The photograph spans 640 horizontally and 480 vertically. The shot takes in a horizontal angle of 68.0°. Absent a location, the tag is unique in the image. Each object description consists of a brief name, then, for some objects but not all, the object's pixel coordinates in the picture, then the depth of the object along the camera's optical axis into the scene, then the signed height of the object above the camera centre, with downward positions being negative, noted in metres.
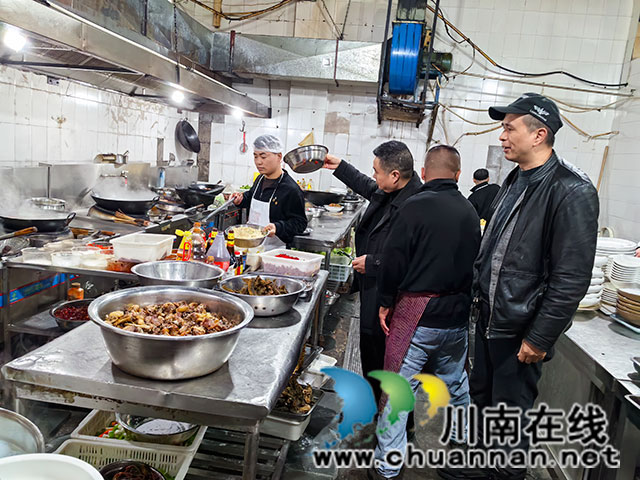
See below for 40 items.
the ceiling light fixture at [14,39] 2.32 +0.46
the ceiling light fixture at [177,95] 4.23 +0.47
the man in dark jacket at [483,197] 5.80 -0.29
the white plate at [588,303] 2.72 -0.68
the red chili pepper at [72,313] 2.81 -1.05
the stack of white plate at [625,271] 2.73 -0.48
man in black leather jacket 1.96 -0.34
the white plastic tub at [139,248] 2.38 -0.53
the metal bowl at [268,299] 1.87 -0.57
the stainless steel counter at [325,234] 3.86 -0.65
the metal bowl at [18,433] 1.26 -0.79
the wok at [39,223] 3.06 -0.58
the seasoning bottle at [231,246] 2.56 -0.52
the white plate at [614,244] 3.10 -0.38
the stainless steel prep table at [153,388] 1.30 -0.67
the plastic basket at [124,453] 1.79 -1.16
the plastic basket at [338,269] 4.48 -1.01
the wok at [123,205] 4.06 -0.55
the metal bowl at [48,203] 3.59 -0.52
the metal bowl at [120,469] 1.65 -1.14
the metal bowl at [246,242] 2.54 -0.48
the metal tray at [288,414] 2.29 -1.23
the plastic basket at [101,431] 1.80 -1.14
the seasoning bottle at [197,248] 2.49 -0.52
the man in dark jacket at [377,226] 2.88 -0.39
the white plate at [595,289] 2.76 -0.60
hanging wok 7.09 +0.15
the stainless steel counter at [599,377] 2.02 -0.89
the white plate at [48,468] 1.10 -0.76
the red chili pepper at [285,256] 2.47 -0.52
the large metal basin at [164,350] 1.28 -0.56
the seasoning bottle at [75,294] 3.19 -1.04
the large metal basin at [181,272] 2.04 -0.56
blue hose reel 5.65 +1.37
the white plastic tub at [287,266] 2.36 -0.54
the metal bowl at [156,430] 1.85 -1.15
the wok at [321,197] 6.25 -0.49
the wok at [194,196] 5.32 -0.54
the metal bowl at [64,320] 2.73 -1.05
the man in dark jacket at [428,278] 2.37 -0.55
